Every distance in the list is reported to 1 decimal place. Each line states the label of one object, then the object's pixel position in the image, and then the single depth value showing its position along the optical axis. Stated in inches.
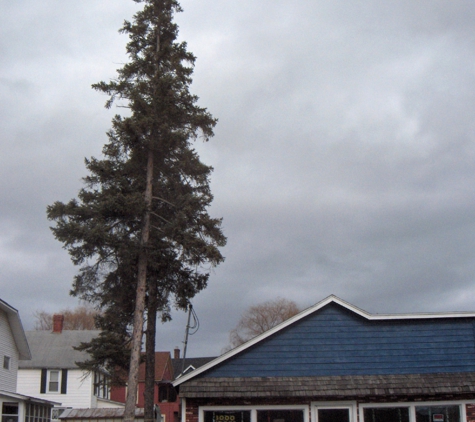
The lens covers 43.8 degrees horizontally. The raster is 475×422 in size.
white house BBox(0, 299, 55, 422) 1131.9
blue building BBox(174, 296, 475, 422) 716.7
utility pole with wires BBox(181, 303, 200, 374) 859.9
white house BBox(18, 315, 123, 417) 1601.9
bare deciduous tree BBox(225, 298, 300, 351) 2583.7
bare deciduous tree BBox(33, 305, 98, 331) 2773.1
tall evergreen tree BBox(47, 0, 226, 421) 777.6
